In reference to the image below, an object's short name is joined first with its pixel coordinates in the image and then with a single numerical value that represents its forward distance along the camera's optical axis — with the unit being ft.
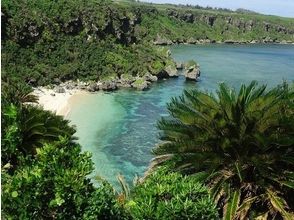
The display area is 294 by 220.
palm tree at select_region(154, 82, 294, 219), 42.70
